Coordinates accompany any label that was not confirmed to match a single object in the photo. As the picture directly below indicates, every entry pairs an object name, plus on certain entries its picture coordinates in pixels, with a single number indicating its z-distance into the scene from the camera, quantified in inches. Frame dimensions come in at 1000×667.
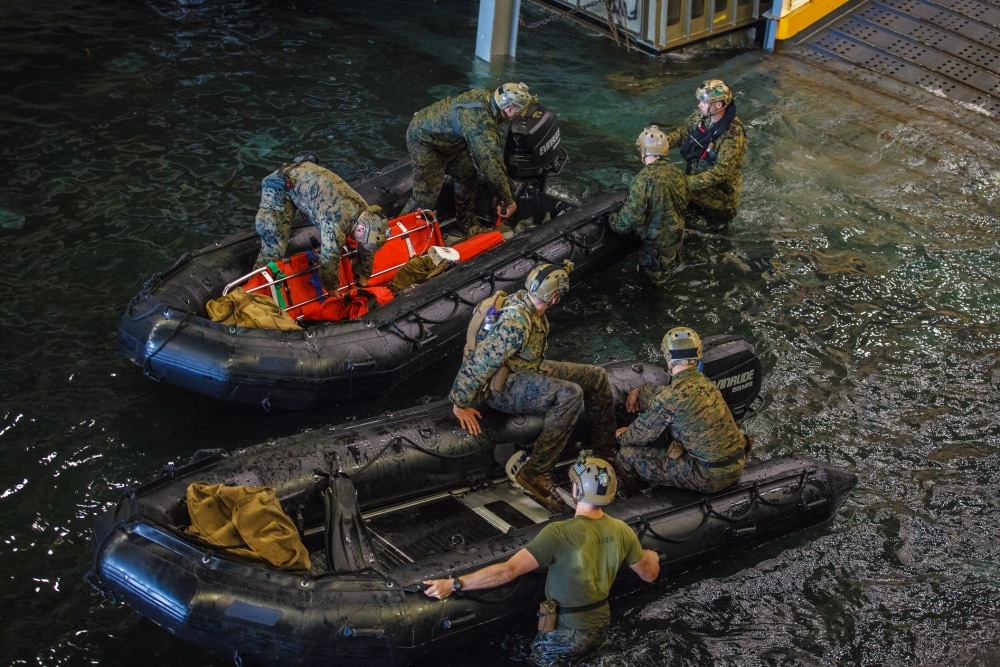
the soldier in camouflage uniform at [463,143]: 285.1
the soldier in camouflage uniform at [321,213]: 256.7
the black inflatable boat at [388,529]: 175.6
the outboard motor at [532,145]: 300.8
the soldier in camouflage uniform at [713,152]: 307.9
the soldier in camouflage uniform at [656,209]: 290.7
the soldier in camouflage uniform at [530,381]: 214.4
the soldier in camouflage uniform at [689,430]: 207.3
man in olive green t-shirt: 181.3
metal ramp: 429.1
